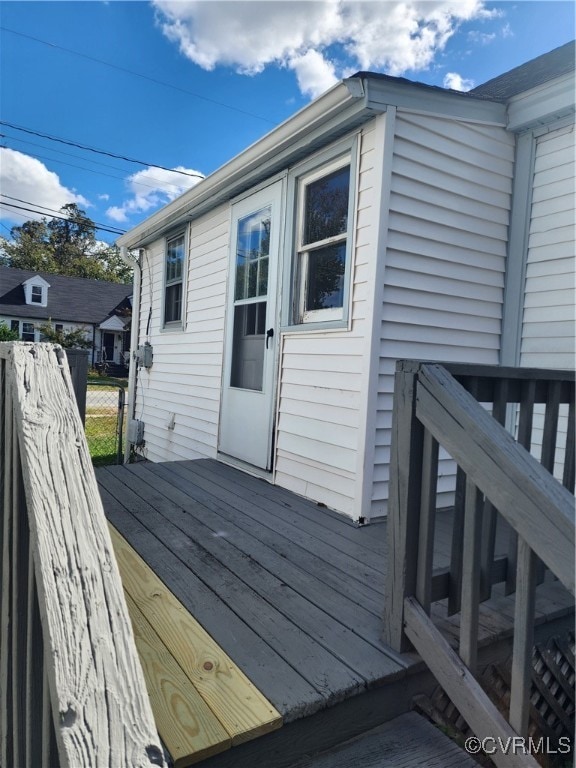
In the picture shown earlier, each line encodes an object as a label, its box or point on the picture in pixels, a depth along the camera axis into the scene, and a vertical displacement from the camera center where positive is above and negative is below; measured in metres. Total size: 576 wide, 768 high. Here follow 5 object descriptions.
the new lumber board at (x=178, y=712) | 1.10 -0.94
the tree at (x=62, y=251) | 38.66 +8.60
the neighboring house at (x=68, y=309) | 25.17 +2.39
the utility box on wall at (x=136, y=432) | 6.20 -1.06
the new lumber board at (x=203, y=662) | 1.19 -0.94
